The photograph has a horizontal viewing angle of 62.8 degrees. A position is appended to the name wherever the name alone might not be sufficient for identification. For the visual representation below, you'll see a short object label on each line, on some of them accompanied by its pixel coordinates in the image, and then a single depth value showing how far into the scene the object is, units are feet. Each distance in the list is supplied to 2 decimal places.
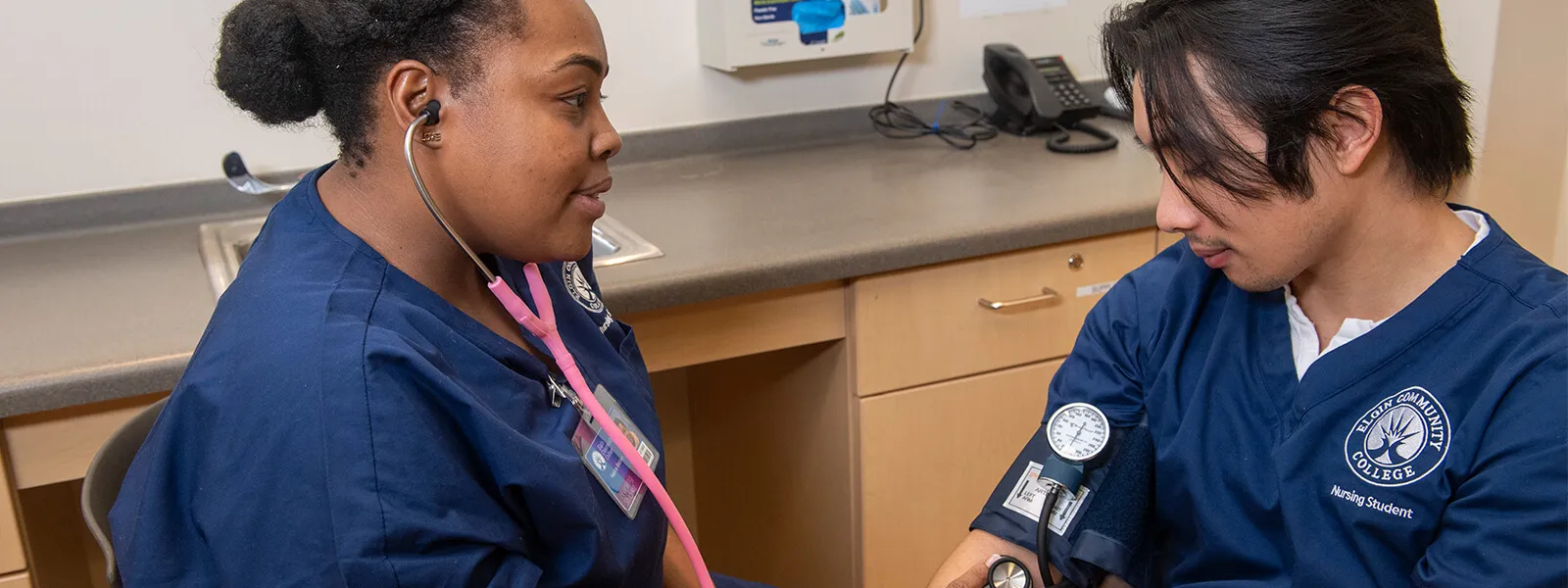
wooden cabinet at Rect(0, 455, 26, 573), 4.44
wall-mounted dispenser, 6.84
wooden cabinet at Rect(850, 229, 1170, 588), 5.64
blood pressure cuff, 3.83
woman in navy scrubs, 2.87
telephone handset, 7.25
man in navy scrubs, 3.16
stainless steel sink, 5.27
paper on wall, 7.56
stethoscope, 3.27
